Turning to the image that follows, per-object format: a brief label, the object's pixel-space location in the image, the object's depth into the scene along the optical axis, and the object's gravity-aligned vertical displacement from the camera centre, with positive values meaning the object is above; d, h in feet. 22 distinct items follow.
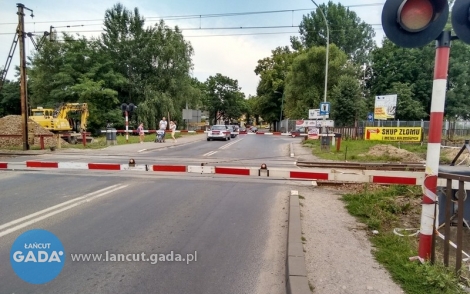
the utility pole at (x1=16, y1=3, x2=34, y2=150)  57.11 +5.50
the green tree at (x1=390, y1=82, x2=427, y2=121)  127.65 +8.98
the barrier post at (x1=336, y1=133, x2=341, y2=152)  57.52 -3.07
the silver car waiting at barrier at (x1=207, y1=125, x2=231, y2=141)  97.60 -4.24
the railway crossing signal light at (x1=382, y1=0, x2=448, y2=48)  10.21 +3.72
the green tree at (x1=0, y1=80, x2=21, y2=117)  177.68 +8.68
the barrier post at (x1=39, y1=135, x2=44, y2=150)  61.16 -5.35
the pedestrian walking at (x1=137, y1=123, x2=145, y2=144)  78.20 -3.64
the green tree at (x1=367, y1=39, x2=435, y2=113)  136.05 +26.19
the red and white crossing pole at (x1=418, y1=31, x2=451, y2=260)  10.42 -0.37
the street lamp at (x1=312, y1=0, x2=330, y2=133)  56.83 -0.51
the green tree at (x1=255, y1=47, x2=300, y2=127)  210.34 +29.39
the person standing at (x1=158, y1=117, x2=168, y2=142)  82.14 -1.86
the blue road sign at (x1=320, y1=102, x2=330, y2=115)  58.39 +3.01
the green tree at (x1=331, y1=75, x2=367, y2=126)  96.63 +7.01
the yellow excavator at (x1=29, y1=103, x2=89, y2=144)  84.23 -0.87
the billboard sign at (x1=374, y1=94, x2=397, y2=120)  91.22 +5.96
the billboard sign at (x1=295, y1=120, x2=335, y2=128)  59.67 +0.04
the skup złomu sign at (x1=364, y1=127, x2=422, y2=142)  67.62 -1.93
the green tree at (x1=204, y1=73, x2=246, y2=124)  296.71 +23.41
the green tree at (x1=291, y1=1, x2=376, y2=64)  177.99 +55.45
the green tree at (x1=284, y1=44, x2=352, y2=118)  138.21 +22.98
